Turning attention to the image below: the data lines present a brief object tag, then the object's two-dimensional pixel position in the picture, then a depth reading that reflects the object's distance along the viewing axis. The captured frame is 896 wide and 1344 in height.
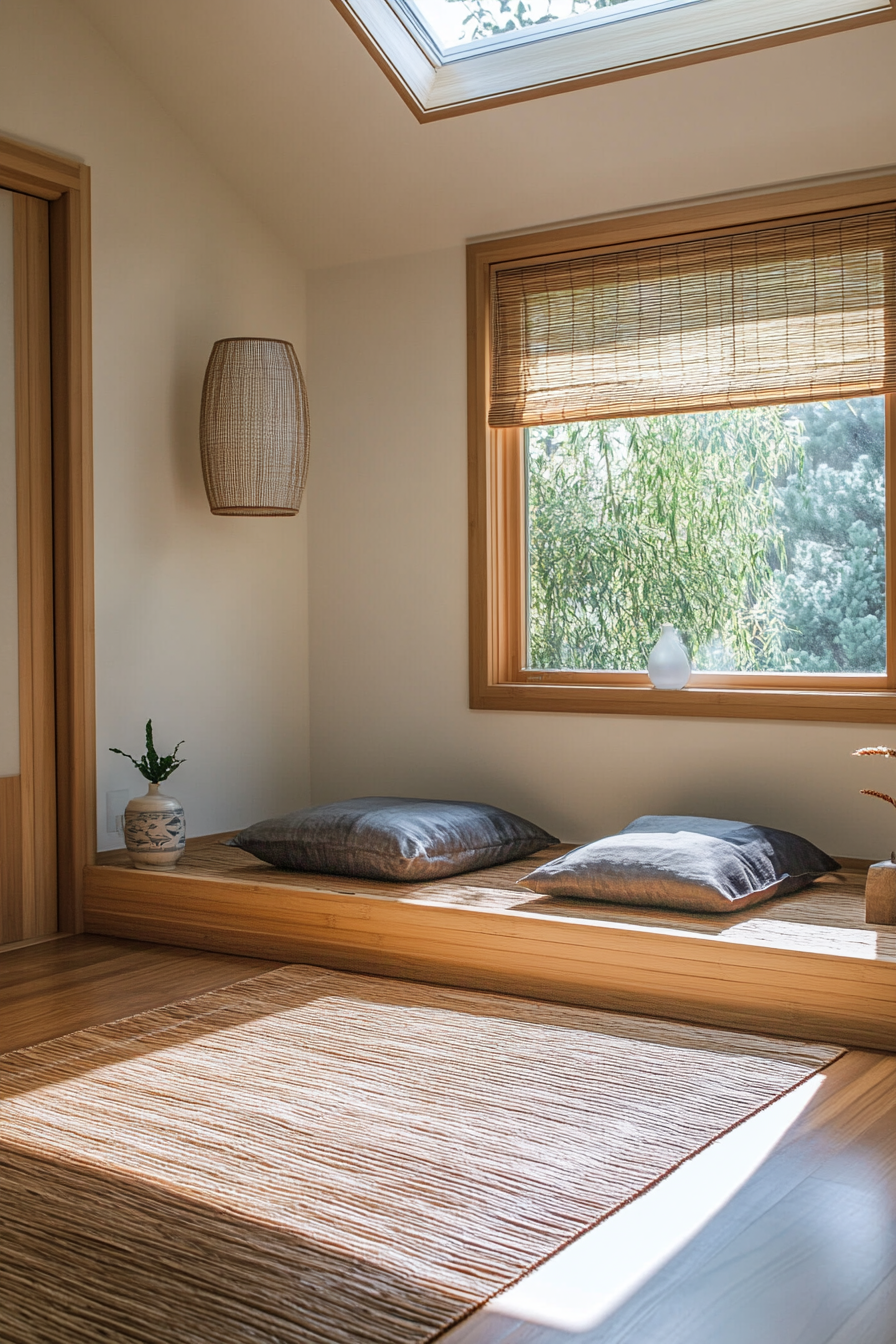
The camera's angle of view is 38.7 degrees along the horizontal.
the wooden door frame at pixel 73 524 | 3.74
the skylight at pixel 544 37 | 3.31
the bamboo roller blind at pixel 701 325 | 3.65
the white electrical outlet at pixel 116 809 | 3.93
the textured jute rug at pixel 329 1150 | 1.66
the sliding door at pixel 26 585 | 3.67
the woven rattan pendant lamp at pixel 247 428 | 3.97
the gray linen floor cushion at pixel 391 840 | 3.52
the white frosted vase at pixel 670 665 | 3.94
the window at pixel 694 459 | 3.71
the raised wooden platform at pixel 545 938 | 2.69
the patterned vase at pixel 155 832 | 3.69
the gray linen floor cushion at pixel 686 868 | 3.05
